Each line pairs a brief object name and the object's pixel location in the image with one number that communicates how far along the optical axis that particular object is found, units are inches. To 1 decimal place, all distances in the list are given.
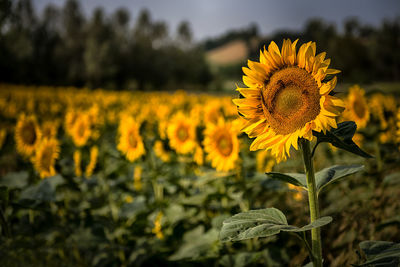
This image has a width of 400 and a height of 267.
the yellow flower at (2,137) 151.2
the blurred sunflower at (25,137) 127.0
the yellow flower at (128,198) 138.2
